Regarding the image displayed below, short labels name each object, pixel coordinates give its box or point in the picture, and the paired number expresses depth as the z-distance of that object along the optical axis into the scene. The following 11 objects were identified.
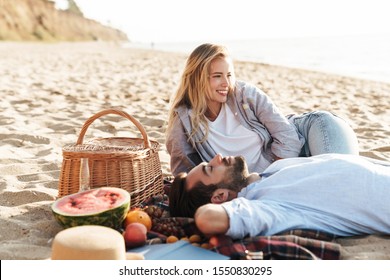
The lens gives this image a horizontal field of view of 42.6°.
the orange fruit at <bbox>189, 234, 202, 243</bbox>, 2.80
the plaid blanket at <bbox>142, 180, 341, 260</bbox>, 2.52
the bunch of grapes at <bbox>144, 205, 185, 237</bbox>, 2.95
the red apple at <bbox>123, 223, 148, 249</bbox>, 2.77
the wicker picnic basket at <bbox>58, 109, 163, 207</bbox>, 3.32
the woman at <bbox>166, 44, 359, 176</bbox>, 3.90
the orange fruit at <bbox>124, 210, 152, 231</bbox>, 3.00
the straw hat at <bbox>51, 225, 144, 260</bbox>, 2.14
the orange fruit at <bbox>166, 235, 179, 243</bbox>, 2.83
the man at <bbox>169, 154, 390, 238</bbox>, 2.68
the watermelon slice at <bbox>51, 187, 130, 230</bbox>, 2.87
